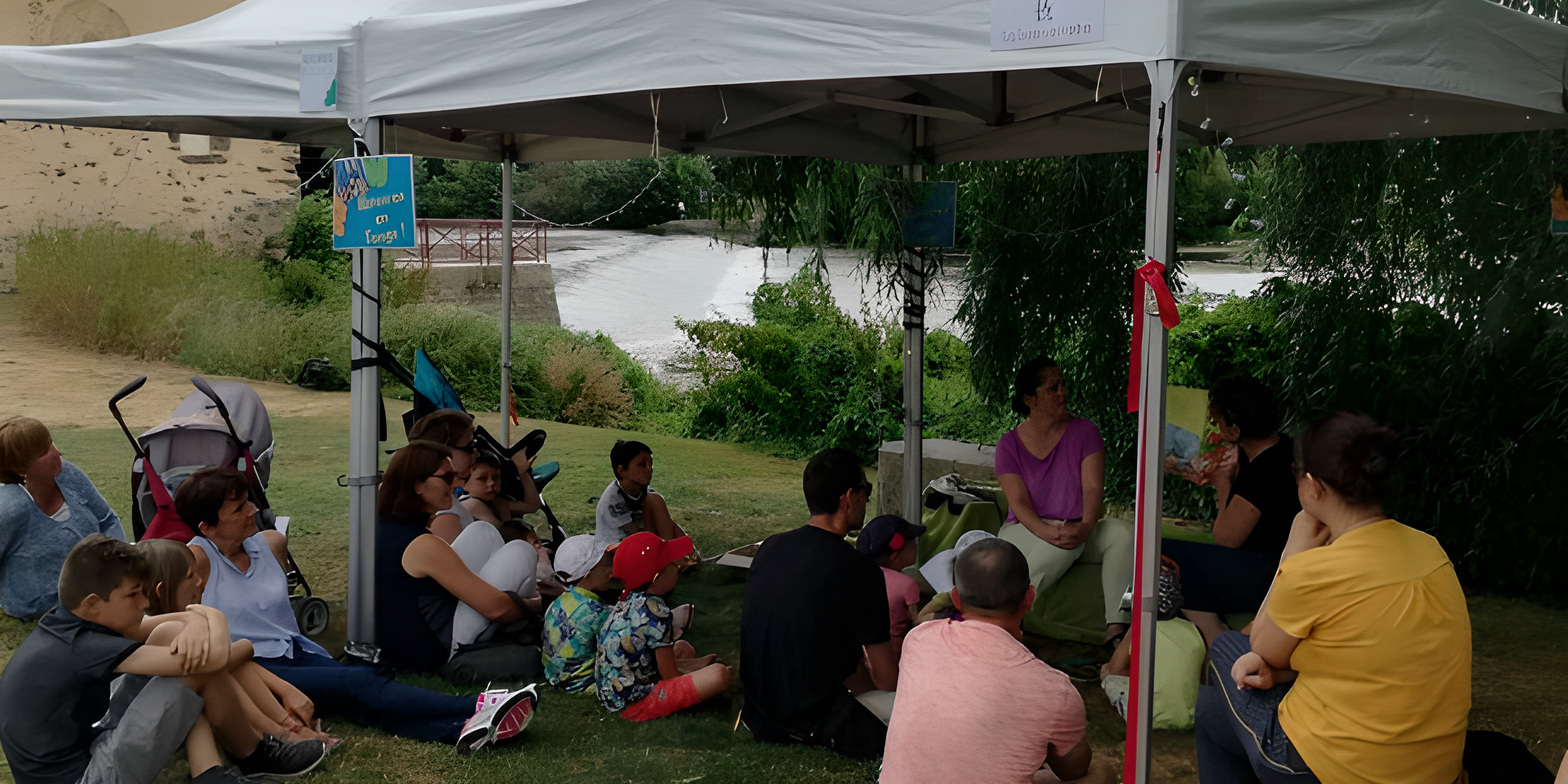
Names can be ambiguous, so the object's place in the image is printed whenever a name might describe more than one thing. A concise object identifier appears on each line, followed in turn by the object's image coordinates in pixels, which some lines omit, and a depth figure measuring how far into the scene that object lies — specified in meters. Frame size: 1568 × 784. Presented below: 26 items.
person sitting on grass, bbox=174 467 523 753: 3.50
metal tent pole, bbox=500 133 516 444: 6.50
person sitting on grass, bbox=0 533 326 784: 2.77
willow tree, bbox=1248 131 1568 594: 5.09
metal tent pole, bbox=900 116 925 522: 5.70
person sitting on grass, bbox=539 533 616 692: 3.83
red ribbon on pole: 2.54
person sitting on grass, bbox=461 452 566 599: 4.61
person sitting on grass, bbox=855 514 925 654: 3.73
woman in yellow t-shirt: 2.18
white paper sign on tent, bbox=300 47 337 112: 3.78
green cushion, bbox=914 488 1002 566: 5.11
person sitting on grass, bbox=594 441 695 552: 5.02
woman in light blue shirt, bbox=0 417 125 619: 4.10
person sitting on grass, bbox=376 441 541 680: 3.92
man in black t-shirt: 3.14
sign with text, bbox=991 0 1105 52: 2.58
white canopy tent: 2.66
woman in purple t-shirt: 4.34
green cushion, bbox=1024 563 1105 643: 4.51
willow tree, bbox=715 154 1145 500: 6.68
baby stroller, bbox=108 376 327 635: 4.30
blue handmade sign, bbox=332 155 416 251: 3.77
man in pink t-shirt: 2.26
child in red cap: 3.60
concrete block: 6.14
